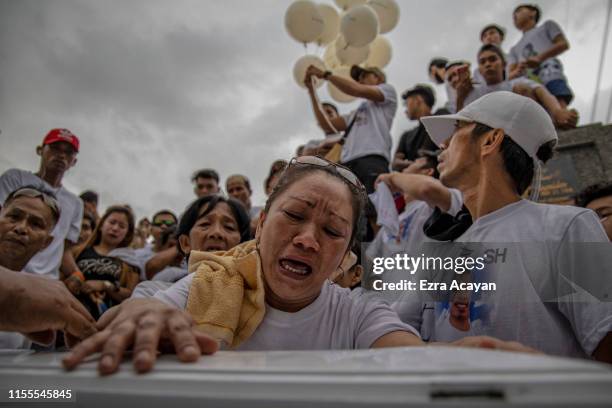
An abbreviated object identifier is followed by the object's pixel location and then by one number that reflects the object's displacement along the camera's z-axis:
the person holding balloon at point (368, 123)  3.77
